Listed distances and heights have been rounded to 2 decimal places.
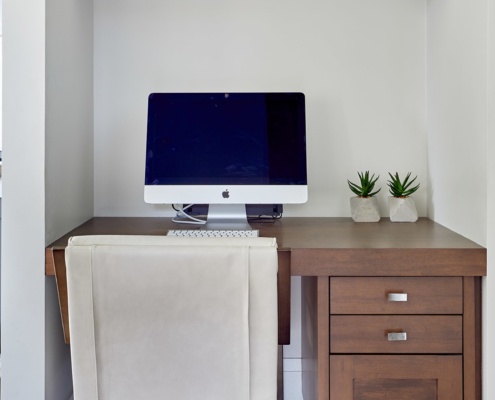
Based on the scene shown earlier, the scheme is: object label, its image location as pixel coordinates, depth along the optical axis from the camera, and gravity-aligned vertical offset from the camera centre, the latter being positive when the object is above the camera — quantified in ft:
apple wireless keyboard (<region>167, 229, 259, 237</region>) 4.97 -0.38
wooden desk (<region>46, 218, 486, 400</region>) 4.39 -0.78
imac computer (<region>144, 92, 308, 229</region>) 5.78 +0.70
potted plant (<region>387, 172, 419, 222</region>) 6.12 -0.08
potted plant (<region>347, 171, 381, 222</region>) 6.21 -0.09
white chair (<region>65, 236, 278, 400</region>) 3.27 -0.87
